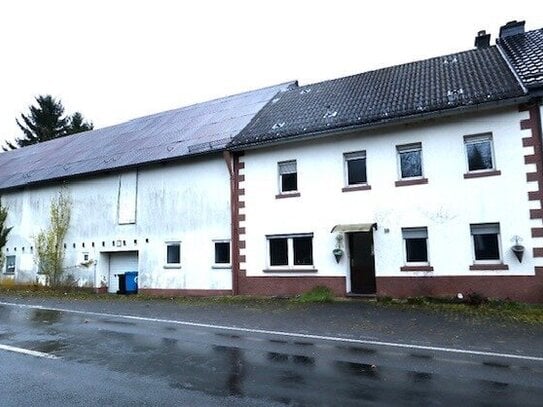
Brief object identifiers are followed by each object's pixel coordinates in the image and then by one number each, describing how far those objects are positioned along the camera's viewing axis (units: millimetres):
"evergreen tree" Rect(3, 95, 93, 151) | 60188
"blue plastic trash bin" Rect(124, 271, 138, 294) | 20297
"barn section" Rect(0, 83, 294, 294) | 18188
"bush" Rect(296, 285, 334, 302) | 14883
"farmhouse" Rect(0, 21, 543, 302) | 13172
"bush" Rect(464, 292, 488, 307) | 12617
